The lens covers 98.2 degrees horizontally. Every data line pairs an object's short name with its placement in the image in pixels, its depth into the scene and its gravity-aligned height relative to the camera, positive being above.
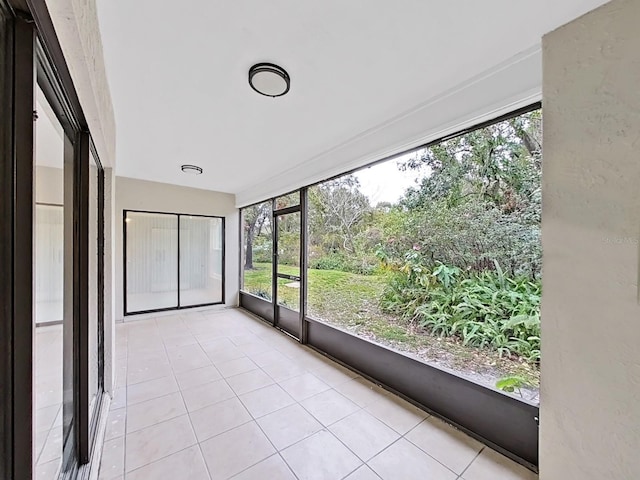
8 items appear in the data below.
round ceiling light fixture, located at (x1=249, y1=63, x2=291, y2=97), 1.76 +1.09
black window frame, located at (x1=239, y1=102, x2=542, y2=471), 1.75 -1.19
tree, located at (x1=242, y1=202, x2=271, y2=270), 5.04 +0.37
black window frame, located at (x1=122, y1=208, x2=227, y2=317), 4.74 -0.43
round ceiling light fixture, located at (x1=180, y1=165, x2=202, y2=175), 3.95 +1.08
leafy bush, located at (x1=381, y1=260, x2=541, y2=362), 1.89 -0.51
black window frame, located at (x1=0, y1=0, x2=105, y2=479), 0.76 +0.08
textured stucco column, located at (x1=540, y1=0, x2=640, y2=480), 1.24 -0.04
